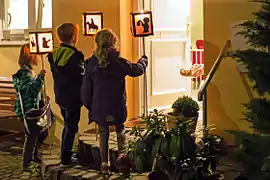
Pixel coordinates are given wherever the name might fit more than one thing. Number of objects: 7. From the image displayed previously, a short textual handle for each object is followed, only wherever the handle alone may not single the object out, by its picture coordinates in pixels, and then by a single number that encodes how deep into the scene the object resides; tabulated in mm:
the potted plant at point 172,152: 3729
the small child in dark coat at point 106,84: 4496
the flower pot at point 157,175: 3999
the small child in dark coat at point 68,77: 4910
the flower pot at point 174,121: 3986
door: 6277
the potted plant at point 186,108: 4824
